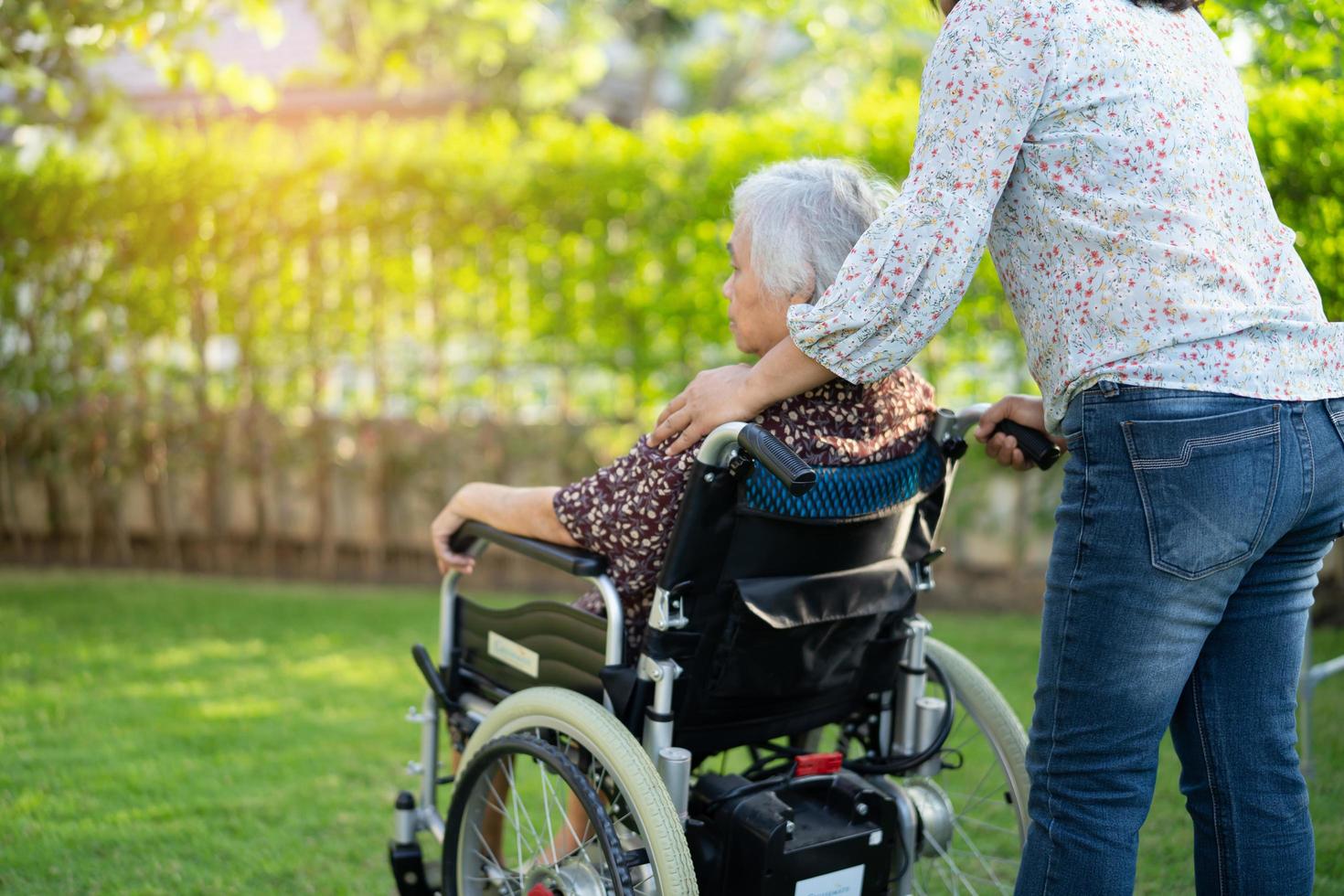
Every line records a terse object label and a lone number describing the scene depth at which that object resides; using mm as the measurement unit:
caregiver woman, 1450
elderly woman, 1832
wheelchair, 1771
